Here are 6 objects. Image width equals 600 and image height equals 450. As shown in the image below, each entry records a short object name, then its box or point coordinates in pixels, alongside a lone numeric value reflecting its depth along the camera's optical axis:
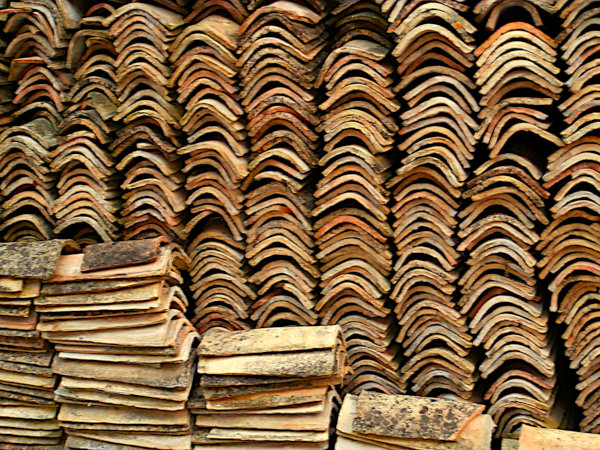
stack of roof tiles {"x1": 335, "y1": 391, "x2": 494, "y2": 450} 3.87
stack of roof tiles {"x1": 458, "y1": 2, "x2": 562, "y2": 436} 4.13
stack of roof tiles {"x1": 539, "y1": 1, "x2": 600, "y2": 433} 4.03
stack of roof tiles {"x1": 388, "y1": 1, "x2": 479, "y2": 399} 4.31
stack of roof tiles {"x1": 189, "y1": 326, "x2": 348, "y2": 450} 4.14
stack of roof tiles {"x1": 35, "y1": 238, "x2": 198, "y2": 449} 4.39
